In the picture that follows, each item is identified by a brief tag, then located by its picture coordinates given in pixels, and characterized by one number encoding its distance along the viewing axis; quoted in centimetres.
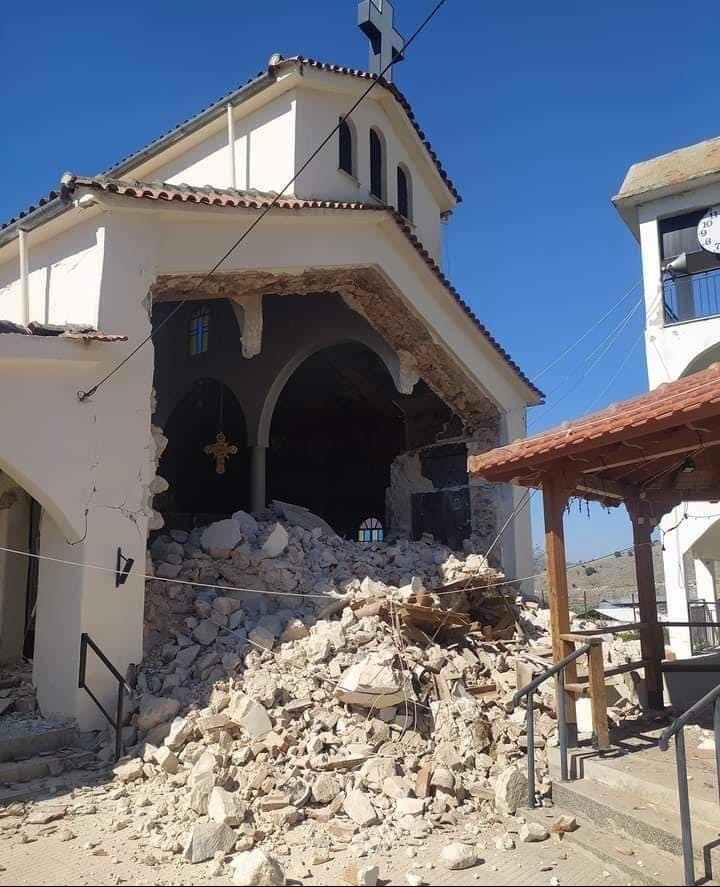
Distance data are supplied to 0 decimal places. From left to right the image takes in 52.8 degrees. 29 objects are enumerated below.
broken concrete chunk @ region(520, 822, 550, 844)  515
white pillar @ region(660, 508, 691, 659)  1581
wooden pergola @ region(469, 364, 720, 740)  573
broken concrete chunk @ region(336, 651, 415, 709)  721
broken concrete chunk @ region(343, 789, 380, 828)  558
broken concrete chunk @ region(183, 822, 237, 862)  502
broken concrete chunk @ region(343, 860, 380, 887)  446
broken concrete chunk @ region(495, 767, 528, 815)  575
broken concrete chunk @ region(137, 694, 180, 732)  721
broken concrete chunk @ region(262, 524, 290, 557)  1010
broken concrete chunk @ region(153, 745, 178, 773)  653
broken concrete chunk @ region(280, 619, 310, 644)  845
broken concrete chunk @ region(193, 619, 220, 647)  855
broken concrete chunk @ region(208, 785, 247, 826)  552
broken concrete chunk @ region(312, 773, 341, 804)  597
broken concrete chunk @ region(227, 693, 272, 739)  678
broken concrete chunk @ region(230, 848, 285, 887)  451
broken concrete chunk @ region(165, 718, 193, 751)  676
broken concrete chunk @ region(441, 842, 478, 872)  477
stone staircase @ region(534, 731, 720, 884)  462
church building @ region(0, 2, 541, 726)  789
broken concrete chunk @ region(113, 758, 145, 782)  655
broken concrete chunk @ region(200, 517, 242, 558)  998
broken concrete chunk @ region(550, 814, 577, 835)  521
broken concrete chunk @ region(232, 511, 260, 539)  1059
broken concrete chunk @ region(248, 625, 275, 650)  823
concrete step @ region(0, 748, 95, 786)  665
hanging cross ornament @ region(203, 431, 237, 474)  1548
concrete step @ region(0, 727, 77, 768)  698
